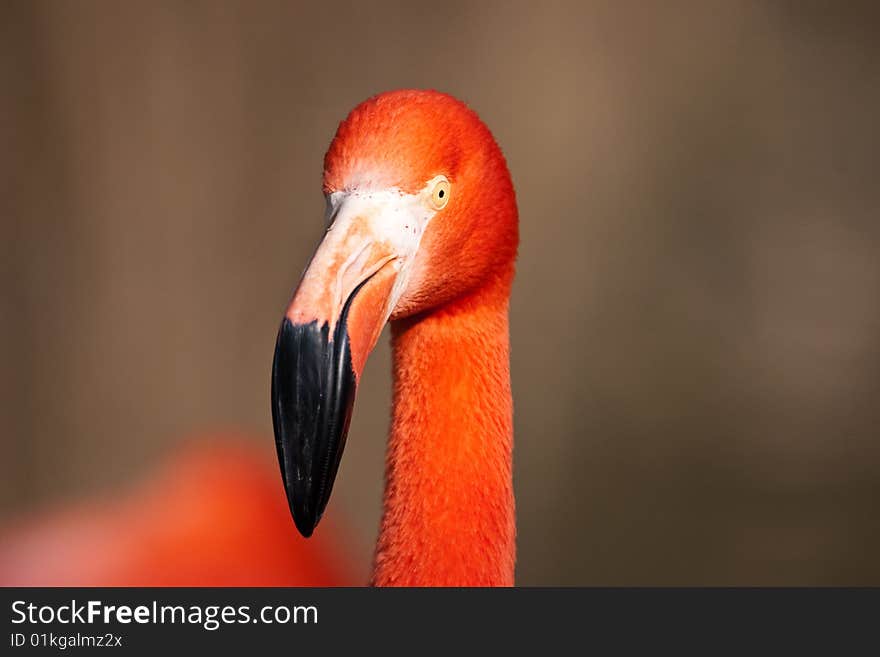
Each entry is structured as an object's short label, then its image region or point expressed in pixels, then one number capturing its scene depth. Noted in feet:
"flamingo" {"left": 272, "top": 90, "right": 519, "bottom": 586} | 16.96
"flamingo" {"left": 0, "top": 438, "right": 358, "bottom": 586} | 18.03
